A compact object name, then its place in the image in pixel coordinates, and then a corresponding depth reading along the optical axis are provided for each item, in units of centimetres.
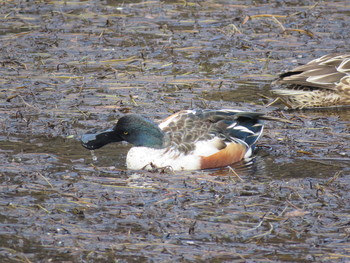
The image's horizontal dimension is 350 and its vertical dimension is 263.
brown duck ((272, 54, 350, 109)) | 1983
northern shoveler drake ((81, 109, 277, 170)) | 1549
